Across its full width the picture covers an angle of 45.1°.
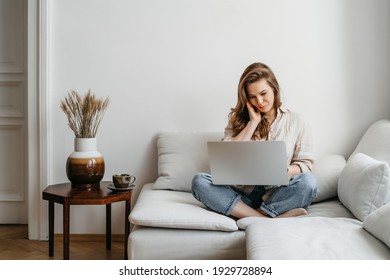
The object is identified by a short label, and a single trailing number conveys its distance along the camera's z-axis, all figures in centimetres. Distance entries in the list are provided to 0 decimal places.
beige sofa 173
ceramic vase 265
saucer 258
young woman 229
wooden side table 245
